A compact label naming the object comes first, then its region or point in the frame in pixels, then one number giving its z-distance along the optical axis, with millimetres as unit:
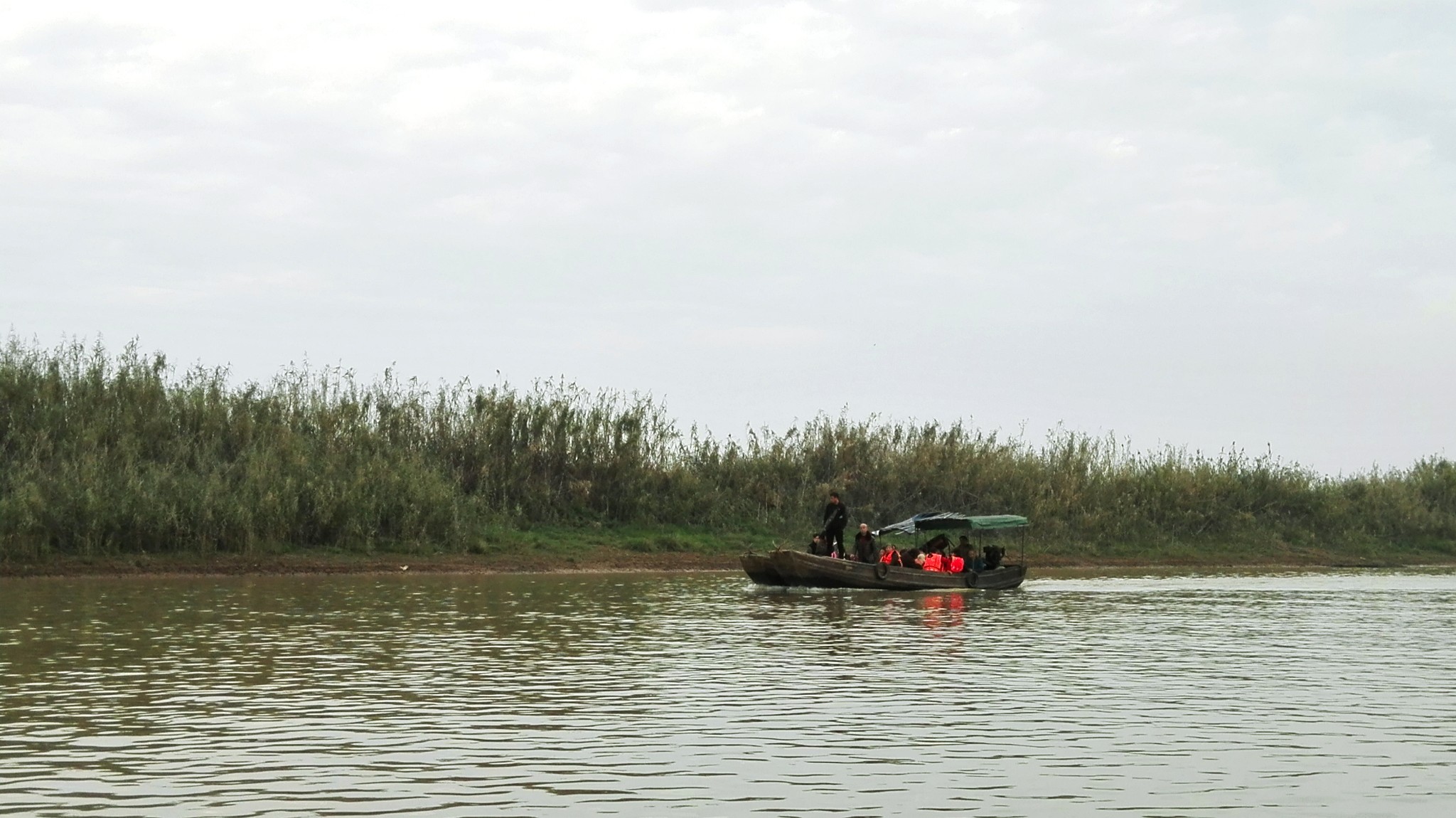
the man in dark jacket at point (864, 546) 34531
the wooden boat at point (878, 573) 33062
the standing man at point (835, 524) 35000
